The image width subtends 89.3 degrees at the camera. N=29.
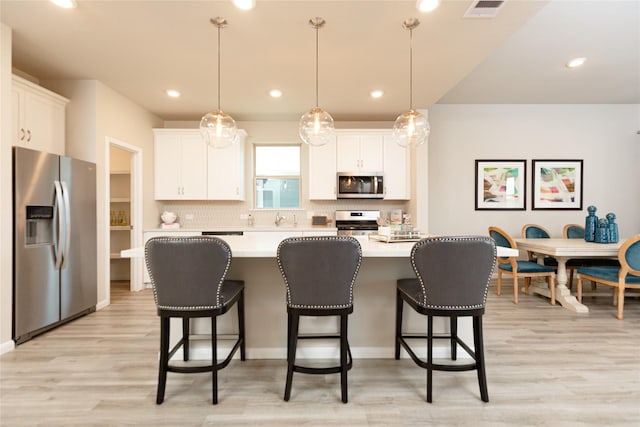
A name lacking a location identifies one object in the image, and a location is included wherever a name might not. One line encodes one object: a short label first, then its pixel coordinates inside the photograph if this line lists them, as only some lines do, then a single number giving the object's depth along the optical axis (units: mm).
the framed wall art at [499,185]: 5262
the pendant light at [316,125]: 2793
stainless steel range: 5004
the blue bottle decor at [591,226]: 3871
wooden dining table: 3541
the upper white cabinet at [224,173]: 4961
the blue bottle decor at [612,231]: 3752
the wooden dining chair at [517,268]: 3840
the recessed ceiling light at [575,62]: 3727
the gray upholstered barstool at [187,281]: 1761
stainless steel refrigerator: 2693
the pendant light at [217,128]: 2820
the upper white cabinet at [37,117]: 2957
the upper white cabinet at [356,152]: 5008
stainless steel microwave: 4953
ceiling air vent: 2285
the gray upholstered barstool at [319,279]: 1772
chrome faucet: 5160
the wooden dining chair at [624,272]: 3232
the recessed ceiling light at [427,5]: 2264
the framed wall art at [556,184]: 5258
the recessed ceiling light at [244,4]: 2270
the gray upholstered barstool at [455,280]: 1752
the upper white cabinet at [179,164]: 4941
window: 5367
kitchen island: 2387
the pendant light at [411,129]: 2947
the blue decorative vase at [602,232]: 3748
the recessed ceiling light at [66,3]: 2285
